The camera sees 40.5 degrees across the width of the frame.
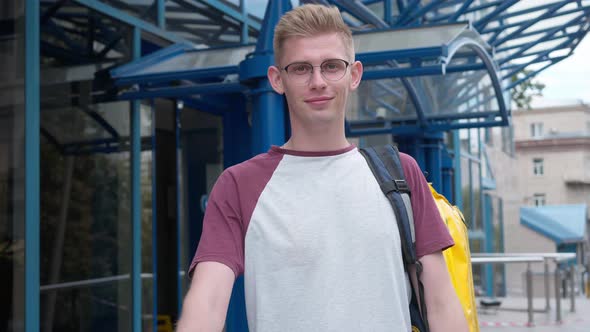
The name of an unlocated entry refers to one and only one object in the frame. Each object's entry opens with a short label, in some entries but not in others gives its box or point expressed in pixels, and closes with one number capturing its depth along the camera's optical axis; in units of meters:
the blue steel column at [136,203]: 6.89
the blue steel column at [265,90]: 4.72
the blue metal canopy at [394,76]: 5.63
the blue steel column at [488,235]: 21.97
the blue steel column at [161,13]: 7.36
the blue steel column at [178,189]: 7.98
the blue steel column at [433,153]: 10.30
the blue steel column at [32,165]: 5.32
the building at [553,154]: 59.62
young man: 1.59
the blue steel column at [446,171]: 12.18
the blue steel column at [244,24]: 8.68
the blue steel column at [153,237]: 7.19
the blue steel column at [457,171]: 18.67
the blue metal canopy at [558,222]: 40.12
